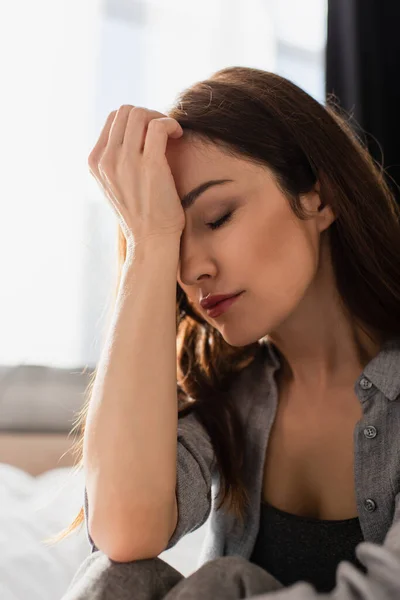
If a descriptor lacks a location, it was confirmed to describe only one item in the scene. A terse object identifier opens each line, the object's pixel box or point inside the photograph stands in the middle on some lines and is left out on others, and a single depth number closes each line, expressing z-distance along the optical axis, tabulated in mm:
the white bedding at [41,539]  1209
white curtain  2029
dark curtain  2225
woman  1015
